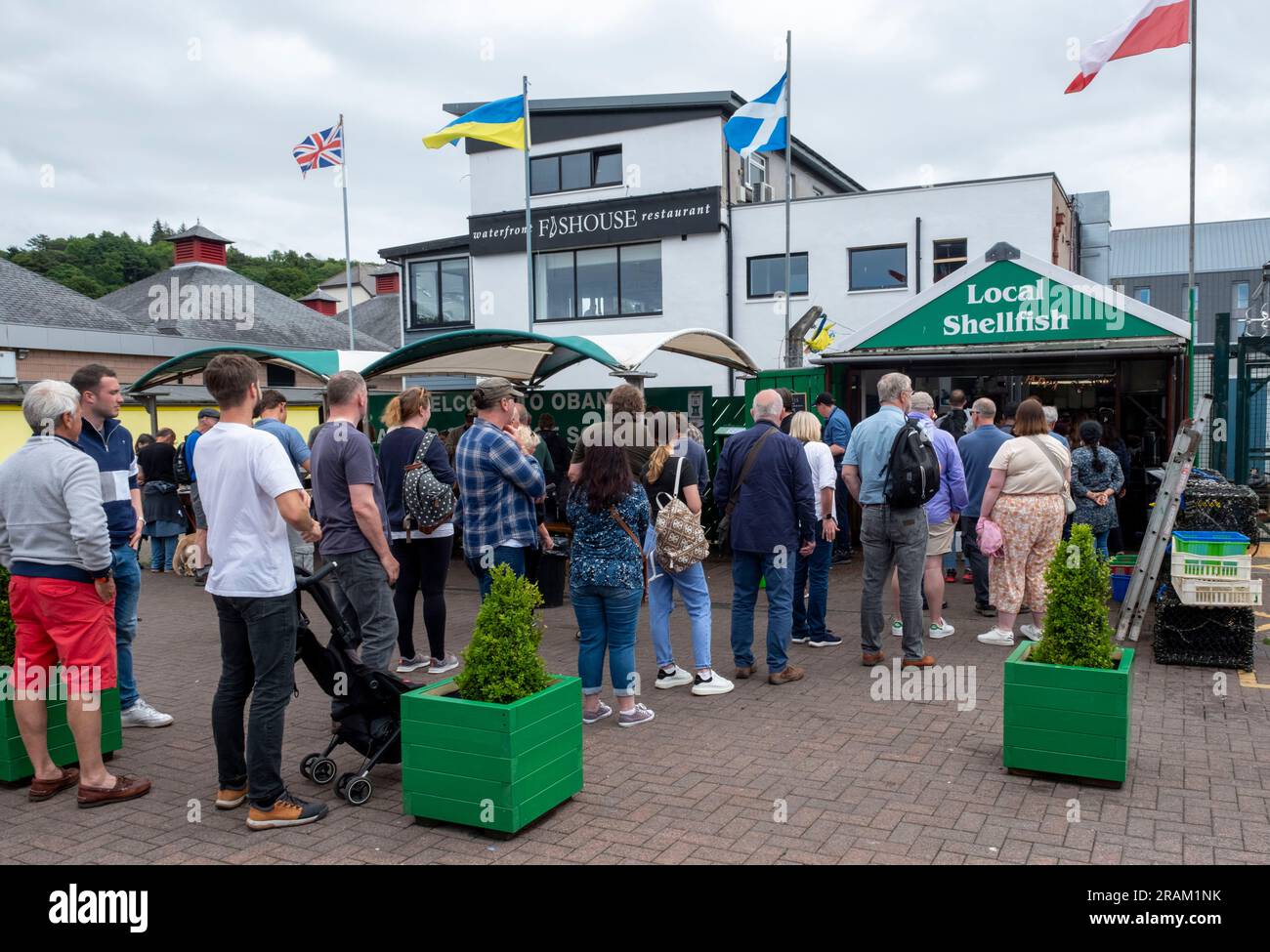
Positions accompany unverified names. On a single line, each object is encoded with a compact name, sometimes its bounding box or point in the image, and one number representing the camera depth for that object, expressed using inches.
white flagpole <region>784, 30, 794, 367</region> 629.8
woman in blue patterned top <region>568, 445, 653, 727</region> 200.5
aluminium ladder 273.3
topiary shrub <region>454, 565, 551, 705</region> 160.7
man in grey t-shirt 203.5
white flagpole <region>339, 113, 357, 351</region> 855.7
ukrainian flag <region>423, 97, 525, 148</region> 628.4
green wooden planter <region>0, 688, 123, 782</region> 184.4
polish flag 458.0
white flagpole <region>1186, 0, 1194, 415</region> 420.5
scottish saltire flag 640.4
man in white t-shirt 157.6
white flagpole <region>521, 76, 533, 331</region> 775.7
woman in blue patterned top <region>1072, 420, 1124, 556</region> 330.0
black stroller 178.7
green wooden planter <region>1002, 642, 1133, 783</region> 174.4
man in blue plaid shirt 227.6
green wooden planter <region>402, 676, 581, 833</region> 154.3
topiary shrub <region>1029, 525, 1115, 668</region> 180.1
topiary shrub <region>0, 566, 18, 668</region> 186.5
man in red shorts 167.5
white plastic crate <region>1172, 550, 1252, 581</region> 255.4
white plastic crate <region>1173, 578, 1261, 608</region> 253.1
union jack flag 844.0
